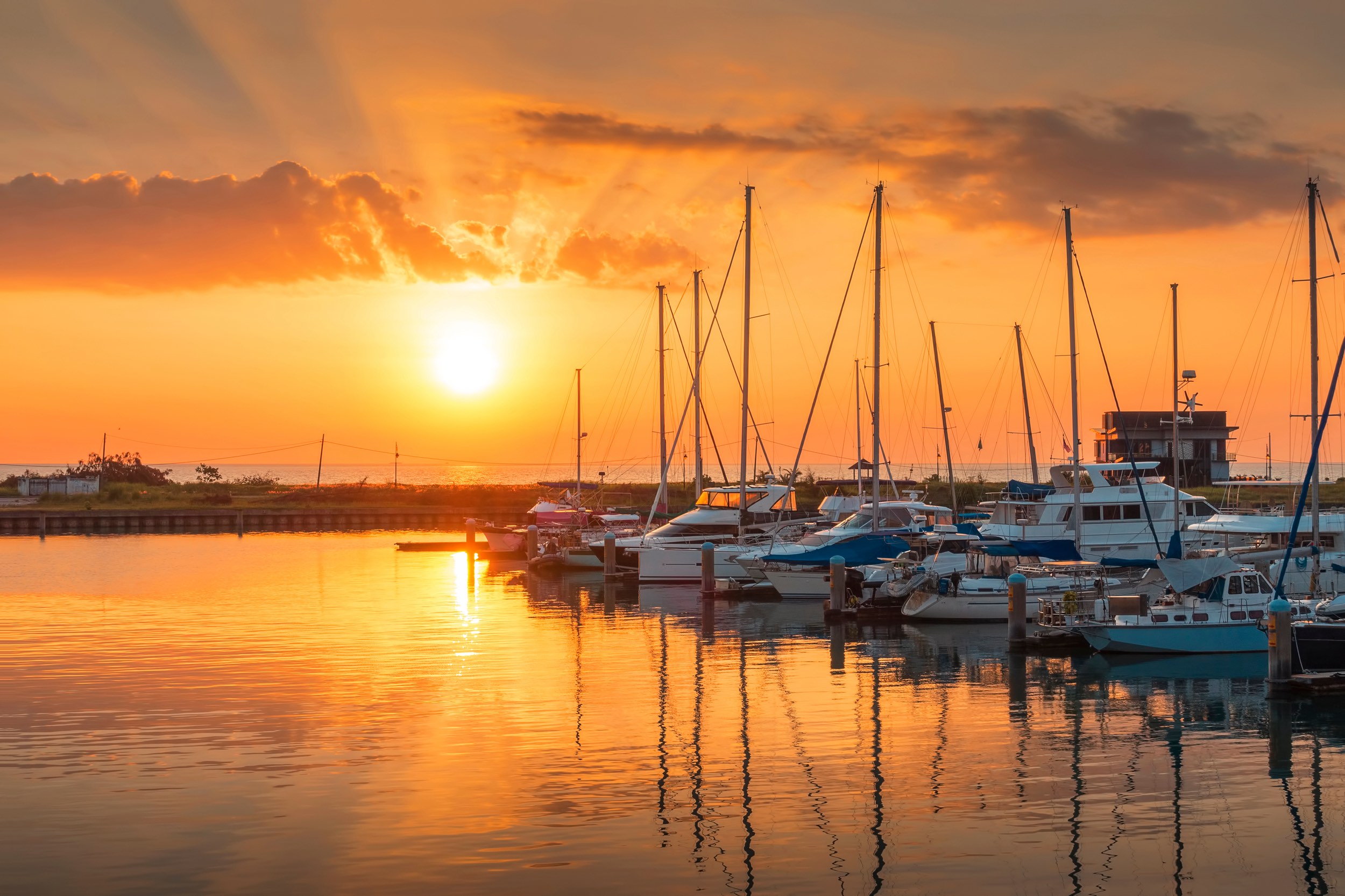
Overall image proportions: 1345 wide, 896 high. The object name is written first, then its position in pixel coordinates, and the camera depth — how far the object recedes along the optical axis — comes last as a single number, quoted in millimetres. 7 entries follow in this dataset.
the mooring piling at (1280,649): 25609
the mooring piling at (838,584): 39812
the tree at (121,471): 143875
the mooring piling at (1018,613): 32875
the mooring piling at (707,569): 46812
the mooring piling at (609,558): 53844
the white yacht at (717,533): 50938
